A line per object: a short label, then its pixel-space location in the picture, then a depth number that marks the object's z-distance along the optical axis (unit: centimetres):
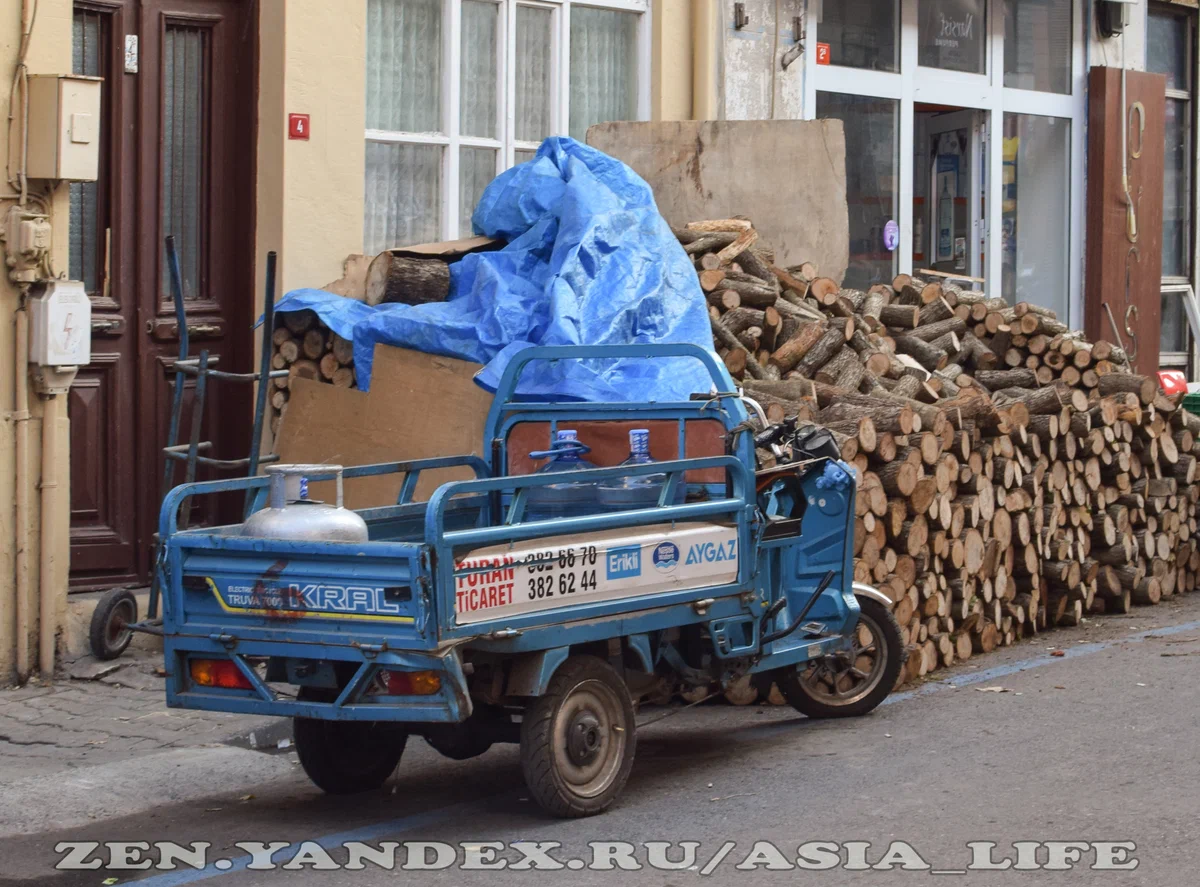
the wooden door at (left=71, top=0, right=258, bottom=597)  897
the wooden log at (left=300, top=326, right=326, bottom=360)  943
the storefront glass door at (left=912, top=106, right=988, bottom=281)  1491
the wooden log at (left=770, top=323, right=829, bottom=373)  1009
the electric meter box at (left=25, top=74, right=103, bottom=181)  806
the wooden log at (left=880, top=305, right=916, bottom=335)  1165
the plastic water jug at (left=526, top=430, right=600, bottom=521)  687
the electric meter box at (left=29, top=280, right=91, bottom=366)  809
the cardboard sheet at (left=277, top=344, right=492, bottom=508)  893
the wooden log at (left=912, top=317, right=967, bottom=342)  1157
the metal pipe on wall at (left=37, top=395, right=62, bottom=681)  815
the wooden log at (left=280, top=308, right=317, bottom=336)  943
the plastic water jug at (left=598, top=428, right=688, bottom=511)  688
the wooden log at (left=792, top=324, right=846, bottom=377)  1014
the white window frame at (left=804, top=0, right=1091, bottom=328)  1359
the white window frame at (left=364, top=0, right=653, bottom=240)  1073
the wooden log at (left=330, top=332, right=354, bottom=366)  933
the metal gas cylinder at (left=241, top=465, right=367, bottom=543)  583
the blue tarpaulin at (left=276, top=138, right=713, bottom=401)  887
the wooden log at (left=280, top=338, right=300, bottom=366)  945
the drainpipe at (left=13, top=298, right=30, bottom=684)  807
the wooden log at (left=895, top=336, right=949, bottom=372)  1128
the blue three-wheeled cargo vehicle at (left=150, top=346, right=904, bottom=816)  561
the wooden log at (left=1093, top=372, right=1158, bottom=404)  1102
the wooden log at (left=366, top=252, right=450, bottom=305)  956
